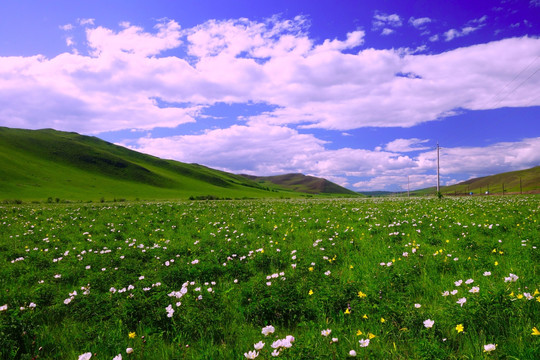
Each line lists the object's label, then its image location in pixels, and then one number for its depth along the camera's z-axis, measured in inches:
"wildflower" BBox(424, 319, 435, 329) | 131.3
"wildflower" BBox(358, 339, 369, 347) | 119.2
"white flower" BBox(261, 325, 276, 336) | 135.5
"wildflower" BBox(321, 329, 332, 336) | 132.3
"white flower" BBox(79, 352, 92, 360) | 125.1
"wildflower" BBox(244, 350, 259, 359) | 119.0
